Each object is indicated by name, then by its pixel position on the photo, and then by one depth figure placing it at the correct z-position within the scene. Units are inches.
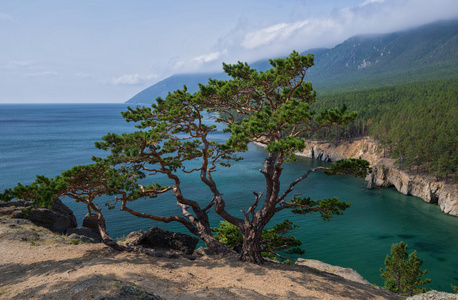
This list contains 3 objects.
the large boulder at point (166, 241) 625.3
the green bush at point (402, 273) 863.7
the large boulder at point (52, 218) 784.3
